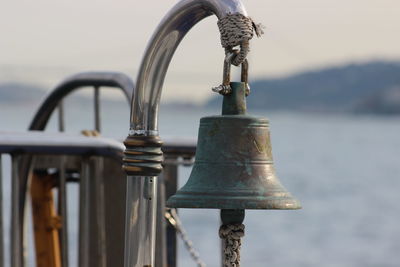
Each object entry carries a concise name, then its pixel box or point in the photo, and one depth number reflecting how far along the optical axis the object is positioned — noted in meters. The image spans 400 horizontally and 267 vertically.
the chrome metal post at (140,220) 11.21
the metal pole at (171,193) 18.62
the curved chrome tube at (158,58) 10.86
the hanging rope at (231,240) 10.72
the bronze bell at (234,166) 10.58
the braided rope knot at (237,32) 10.43
